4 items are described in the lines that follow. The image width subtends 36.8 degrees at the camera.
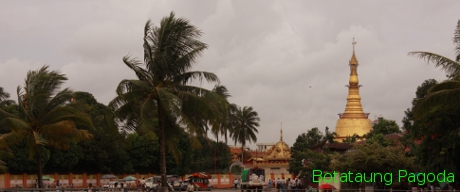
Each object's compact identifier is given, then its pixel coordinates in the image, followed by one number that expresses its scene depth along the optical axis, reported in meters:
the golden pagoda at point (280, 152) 82.55
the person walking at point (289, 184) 42.95
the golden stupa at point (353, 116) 90.31
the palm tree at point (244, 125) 74.25
